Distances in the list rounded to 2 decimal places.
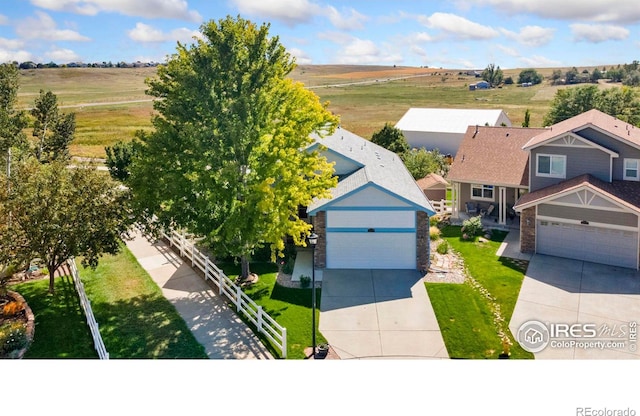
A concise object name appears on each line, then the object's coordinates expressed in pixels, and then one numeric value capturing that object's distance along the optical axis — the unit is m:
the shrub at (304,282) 16.33
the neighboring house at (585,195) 17.27
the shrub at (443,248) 19.23
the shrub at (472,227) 21.22
